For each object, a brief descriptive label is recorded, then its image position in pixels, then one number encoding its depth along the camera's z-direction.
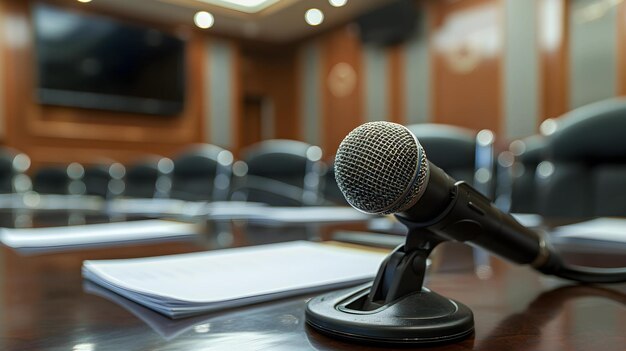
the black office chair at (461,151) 1.59
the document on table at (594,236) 0.76
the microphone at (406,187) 0.33
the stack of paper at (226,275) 0.39
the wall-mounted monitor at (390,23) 5.44
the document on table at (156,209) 1.53
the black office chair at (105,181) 3.66
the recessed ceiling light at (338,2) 5.32
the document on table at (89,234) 0.78
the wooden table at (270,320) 0.31
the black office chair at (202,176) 2.59
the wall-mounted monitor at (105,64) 5.61
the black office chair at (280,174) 2.23
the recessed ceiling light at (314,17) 5.86
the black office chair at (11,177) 3.48
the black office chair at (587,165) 1.42
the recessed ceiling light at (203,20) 5.58
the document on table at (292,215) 1.27
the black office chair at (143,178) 3.34
